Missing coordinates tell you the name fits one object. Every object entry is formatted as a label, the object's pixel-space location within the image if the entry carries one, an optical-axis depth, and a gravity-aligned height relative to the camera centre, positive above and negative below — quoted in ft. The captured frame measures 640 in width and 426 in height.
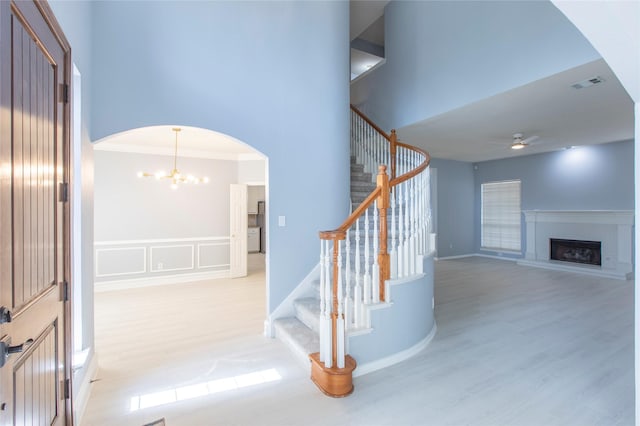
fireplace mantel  20.25 -1.54
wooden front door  3.86 -0.04
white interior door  21.53 -1.19
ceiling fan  18.47 +4.49
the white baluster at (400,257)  9.46 -1.35
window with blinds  26.78 -0.18
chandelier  17.49 +2.17
